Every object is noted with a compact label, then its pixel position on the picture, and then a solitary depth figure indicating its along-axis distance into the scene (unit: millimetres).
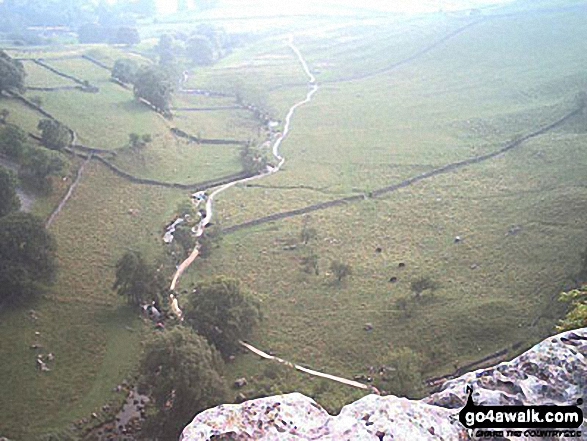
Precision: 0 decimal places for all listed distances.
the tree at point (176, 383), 40625
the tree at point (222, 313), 52250
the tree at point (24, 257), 54528
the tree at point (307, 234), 74438
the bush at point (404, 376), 42250
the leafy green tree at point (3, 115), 89375
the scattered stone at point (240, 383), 48688
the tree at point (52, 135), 87125
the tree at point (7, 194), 64750
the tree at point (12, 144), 79625
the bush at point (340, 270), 64688
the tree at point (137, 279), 56812
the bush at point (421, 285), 58031
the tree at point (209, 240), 72438
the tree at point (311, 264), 67375
